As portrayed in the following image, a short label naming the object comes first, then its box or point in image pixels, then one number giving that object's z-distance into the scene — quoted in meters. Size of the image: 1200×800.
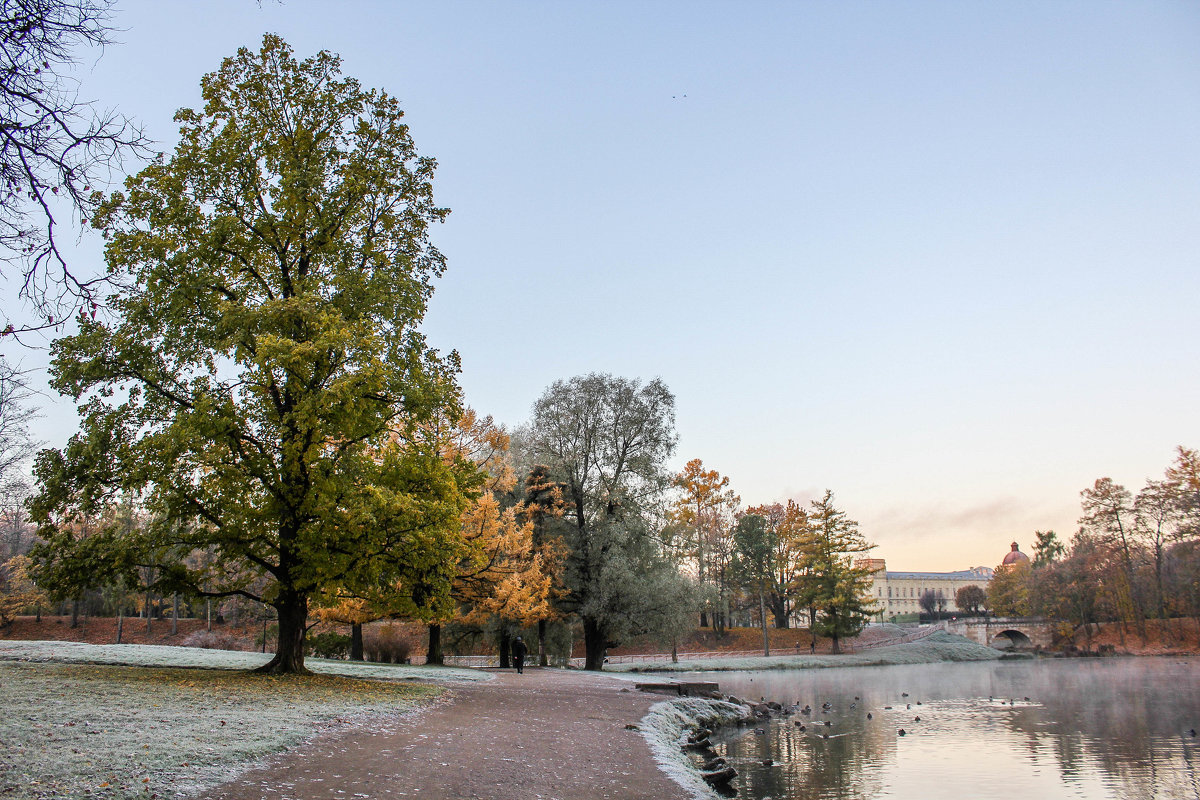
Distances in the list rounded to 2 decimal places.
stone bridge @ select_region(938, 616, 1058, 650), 75.62
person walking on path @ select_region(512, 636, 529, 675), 26.73
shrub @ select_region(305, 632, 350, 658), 32.53
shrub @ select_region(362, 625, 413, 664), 32.34
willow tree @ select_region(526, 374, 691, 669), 32.19
